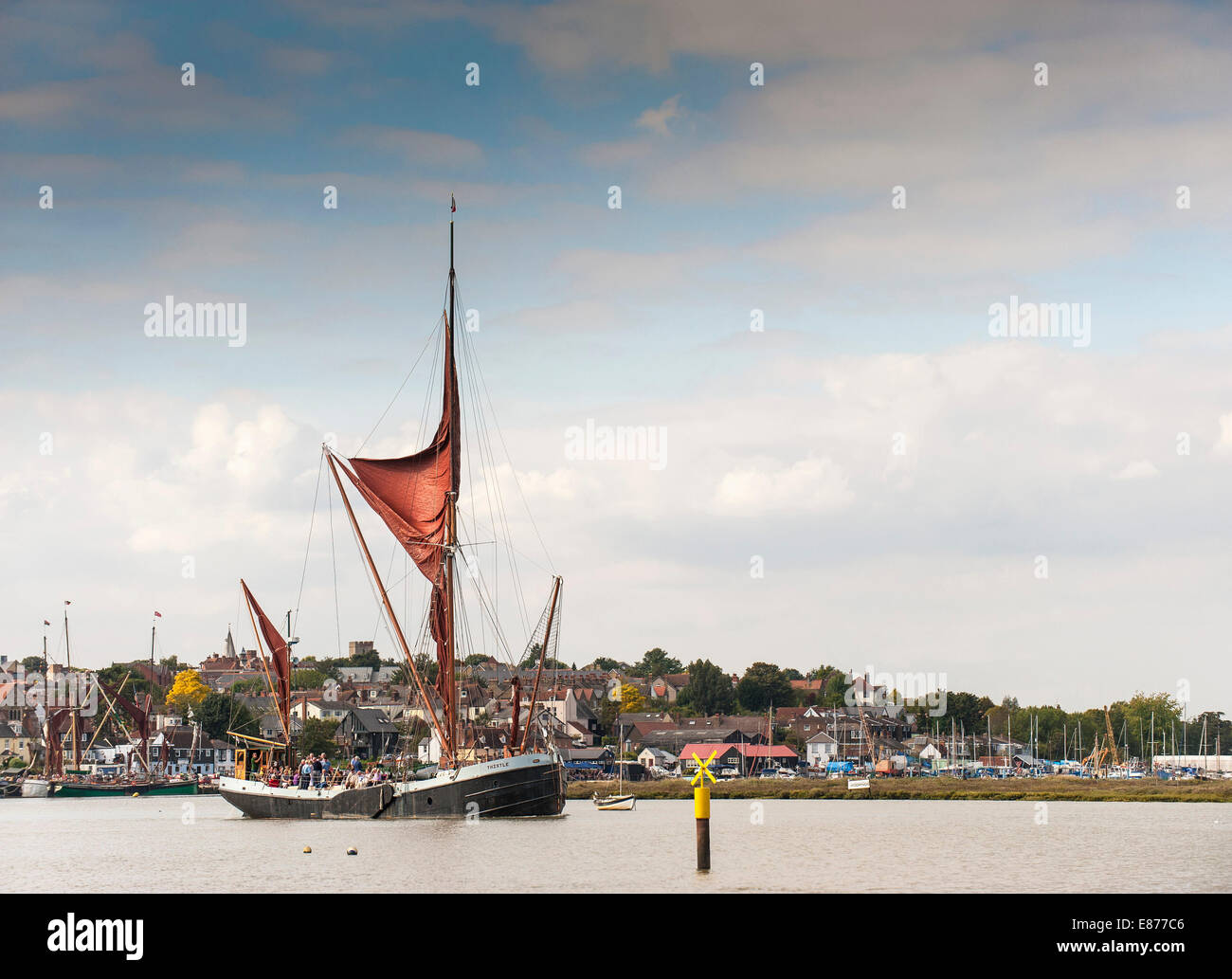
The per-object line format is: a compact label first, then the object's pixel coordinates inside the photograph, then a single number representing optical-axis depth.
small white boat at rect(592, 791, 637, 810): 107.94
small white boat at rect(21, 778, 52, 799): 159.62
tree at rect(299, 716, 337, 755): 167.50
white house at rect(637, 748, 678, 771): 185.88
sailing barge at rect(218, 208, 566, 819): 77.06
